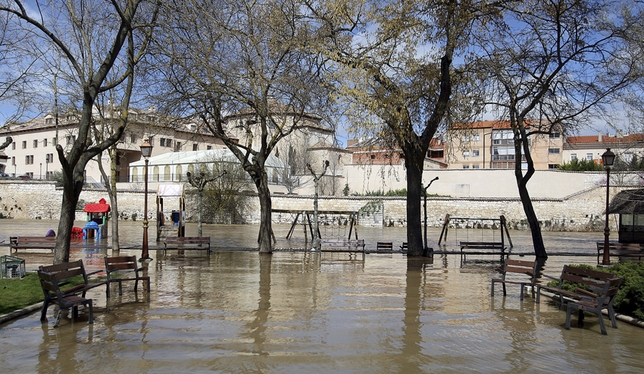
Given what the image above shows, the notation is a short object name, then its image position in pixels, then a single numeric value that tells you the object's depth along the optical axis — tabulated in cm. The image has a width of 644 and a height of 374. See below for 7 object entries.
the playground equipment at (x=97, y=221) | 2638
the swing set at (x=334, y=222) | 4342
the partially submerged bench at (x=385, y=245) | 2253
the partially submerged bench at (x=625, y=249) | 2056
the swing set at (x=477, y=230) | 3444
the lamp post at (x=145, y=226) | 1819
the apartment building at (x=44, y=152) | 6794
